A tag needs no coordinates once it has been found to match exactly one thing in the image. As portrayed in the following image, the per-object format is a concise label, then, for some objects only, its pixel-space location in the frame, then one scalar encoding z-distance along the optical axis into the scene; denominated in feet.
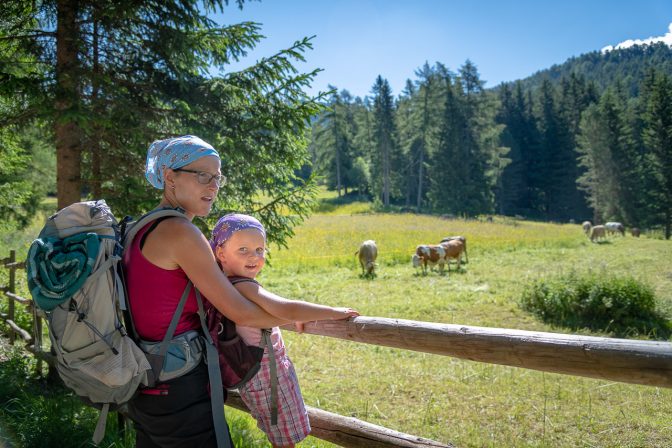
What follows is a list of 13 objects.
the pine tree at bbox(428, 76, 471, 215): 187.01
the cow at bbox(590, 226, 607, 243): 97.81
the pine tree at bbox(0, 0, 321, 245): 19.30
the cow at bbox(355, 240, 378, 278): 59.31
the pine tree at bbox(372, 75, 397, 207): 205.57
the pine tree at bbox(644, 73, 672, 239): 144.05
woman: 6.14
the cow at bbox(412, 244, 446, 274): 62.03
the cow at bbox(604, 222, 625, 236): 113.70
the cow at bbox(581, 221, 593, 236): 117.29
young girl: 7.32
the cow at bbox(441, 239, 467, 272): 64.34
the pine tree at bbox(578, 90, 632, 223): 165.89
